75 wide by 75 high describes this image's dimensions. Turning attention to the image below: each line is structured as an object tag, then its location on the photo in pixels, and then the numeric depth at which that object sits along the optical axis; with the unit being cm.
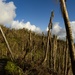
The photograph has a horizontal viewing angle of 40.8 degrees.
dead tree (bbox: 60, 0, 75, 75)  565
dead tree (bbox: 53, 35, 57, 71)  1325
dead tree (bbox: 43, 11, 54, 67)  1162
